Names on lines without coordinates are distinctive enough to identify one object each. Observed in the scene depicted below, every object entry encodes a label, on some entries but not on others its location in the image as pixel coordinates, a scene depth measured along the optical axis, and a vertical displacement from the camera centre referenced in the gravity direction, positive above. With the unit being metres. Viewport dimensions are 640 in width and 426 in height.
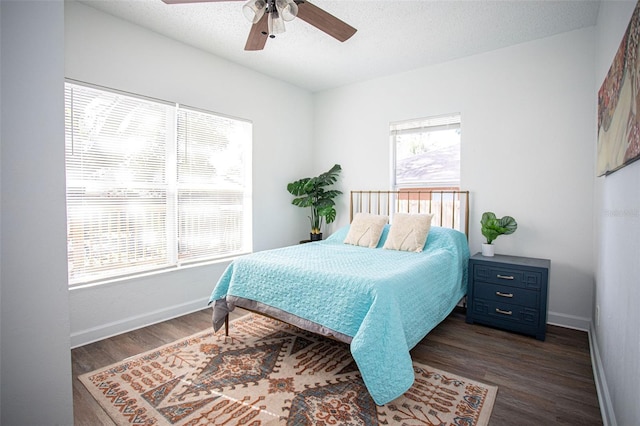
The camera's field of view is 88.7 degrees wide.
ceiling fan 1.94 +1.21
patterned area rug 1.77 -1.15
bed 1.86 -0.61
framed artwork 1.26 +0.47
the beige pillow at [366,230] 3.57 -0.29
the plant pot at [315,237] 4.54 -0.46
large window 2.70 +0.18
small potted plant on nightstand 3.13 -0.22
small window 3.78 +0.64
